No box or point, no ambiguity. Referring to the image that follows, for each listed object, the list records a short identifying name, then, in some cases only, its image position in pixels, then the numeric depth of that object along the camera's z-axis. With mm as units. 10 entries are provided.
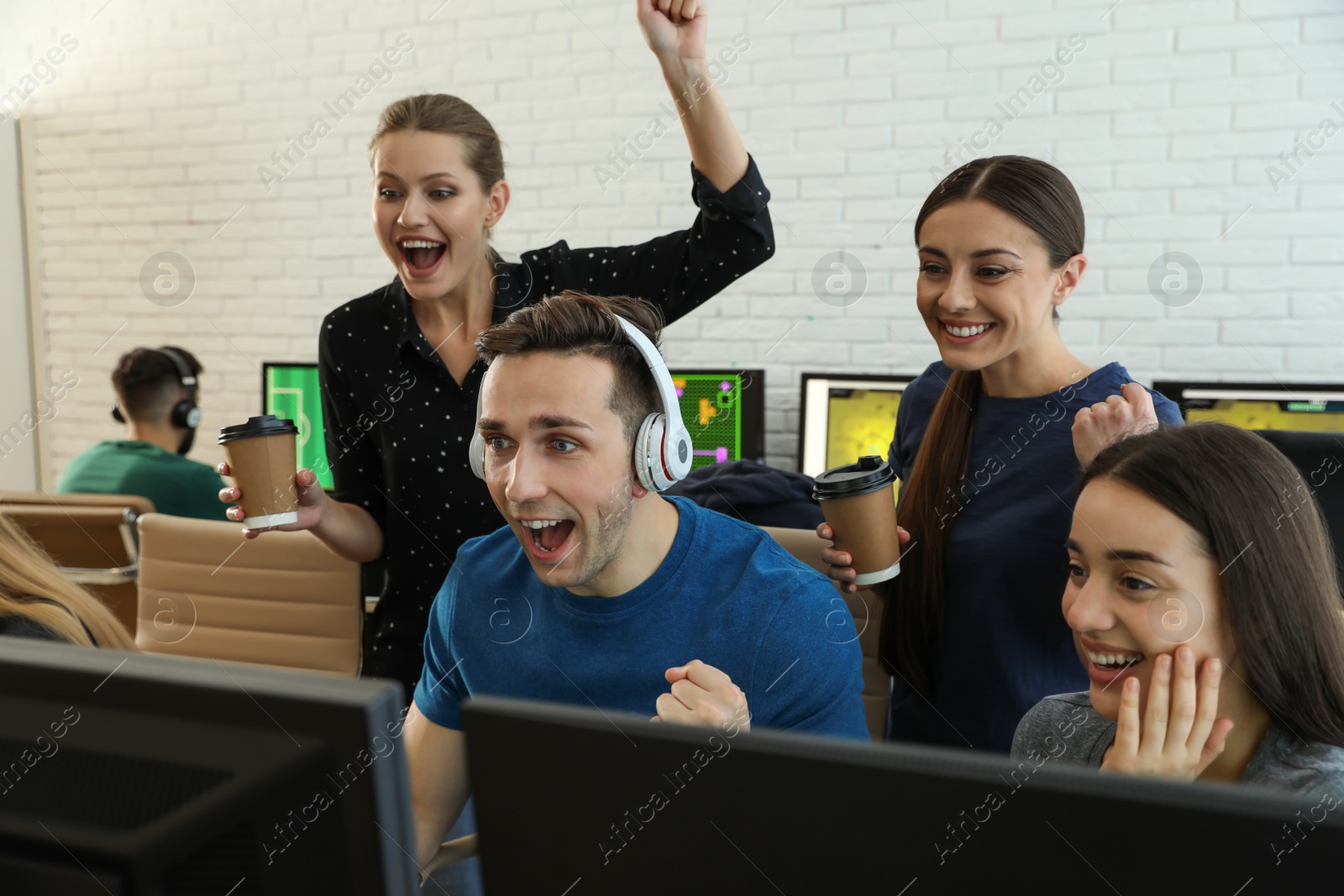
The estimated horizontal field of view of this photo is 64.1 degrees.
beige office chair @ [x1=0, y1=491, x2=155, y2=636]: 2494
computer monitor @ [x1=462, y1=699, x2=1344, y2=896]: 413
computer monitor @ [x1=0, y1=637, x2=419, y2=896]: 505
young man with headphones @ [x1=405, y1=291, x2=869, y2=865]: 1272
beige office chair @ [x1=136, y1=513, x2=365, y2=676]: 2119
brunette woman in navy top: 1445
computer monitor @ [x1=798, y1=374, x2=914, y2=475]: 3461
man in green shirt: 2865
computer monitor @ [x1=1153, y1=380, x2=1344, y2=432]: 2998
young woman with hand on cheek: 1041
